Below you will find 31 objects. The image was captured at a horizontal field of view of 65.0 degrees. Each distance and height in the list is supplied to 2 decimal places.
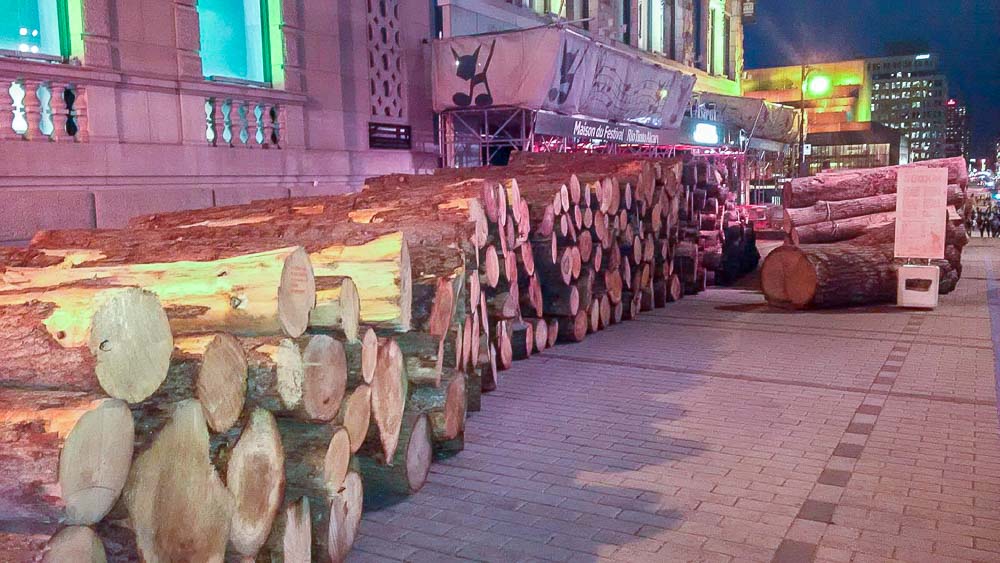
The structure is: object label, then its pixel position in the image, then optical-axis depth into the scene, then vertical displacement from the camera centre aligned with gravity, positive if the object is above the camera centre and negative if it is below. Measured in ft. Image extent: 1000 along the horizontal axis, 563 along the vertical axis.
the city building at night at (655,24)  56.95 +16.73
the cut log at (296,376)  12.24 -2.75
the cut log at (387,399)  15.56 -4.01
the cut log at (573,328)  31.19 -5.22
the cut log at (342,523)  13.12 -5.53
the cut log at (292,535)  12.03 -5.17
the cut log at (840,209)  45.62 -1.17
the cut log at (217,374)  10.80 -2.37
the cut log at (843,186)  46.19 +0.17
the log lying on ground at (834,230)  45.34 -2.34
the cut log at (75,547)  8.24 -3.61
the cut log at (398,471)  16.16 -5.58
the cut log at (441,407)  17.78 -4.70
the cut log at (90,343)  9.53 -1.66
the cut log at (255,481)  11.22 -4.06
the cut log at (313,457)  12.98 -4.22
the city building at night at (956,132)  510.99 +36.89
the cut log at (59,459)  8.38 -2.68
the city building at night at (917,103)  500.74 +54.78
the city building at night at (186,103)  30.17 +4.75
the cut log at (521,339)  28.37 -5.12
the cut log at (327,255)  14.35 -1.15
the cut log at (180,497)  9.48 -3.67
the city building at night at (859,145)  164.35 +9.81
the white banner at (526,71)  48.14 +8.13
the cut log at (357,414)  14.26 -3.91
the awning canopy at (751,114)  90.44 +9.27
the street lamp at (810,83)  108.68 +15.69
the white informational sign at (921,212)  36.06 -1.18
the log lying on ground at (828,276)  37.29 -4.14
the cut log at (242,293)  12.59 -1.42
